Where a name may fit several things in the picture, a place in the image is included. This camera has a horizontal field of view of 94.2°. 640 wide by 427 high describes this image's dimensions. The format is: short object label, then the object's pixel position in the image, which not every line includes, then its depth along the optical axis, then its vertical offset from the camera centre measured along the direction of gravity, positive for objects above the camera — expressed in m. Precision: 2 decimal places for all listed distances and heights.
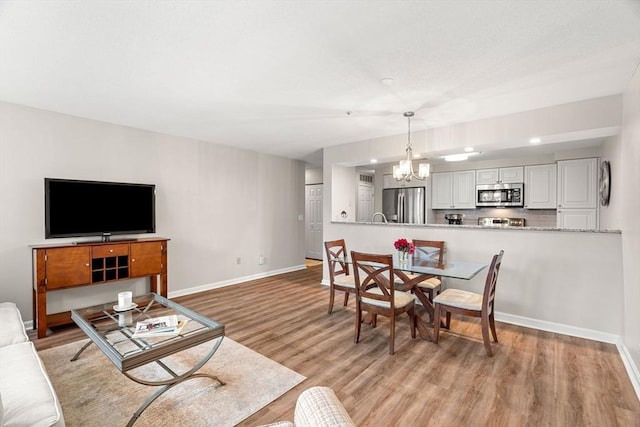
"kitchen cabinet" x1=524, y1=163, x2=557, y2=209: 5.46 +0.43
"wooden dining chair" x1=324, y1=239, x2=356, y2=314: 3.58 -0.89
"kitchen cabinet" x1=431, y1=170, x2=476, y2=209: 6.32 +0.42
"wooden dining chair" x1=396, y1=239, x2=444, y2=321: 3.59 -0.63
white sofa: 1.33 -0.93
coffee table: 1.79 -0.90
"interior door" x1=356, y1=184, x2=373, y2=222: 7.23 +0.15
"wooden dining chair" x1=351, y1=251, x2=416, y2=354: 2.81 -0.88
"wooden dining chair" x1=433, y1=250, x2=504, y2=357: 2.73 -0.92
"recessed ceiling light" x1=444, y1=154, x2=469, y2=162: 4.47 +0.80
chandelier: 3.50 +0.48
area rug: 1.93 -1.35
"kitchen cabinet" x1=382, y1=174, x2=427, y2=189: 6.80 +0.61
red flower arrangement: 3.44 -0.43
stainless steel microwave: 5.78 +0.29
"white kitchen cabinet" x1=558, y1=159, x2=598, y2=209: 4.93 +0.44
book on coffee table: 2.14 -0.88
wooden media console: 3.12 -0.68
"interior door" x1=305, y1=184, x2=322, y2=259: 7.95 -0.31
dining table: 3.00 -0.64
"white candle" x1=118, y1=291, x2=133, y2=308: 2.50 -0.77
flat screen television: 3.45 +0.01
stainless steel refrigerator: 6.71 +0.09
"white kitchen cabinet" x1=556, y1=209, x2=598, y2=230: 4.89 -0.15
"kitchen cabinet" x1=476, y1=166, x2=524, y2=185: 5.80 +0.68
